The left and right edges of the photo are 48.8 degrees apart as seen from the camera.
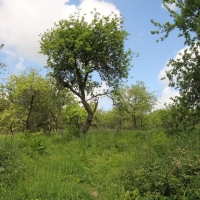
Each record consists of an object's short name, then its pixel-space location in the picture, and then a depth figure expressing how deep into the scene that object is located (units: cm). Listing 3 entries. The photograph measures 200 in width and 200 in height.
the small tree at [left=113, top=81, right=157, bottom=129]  4278
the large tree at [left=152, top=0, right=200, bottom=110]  1400
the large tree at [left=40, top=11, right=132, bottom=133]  1772
